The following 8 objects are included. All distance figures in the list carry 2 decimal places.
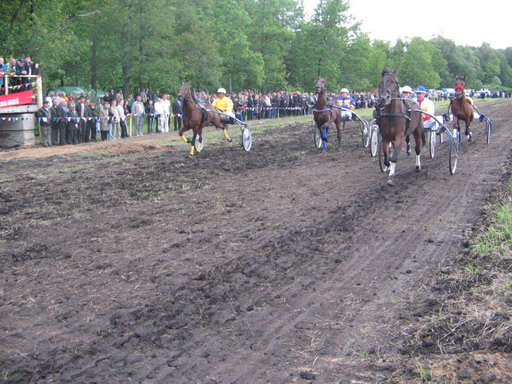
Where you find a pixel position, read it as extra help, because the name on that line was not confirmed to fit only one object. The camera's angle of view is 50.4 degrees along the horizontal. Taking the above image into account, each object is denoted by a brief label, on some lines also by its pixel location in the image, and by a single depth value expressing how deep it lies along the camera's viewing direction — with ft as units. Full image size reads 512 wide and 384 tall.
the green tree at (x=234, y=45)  129.29
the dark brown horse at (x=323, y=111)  51.47
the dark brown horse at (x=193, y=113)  51.37
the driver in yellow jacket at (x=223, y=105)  55.67
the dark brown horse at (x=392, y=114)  35.55
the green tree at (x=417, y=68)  249.96
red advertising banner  60.70
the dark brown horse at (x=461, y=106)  54.54
